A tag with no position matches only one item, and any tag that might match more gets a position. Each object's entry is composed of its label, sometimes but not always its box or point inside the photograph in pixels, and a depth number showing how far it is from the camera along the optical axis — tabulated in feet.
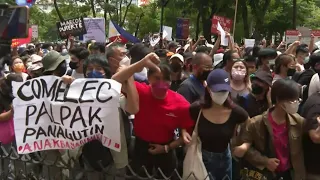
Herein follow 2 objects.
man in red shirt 10.32
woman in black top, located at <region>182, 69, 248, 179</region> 9.70
